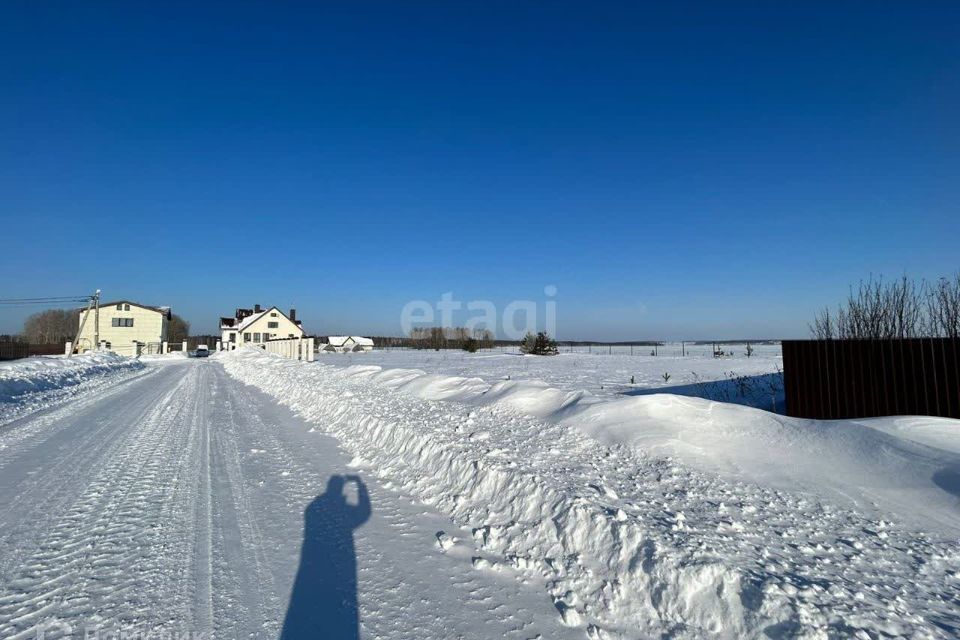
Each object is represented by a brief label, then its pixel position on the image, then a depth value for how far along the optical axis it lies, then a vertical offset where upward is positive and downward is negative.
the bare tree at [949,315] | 10.09 +0.62
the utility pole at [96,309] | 44.21 +4.25
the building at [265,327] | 66.31 +3.39
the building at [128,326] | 59.75 +3.43
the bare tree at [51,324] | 98.90 +6.52
